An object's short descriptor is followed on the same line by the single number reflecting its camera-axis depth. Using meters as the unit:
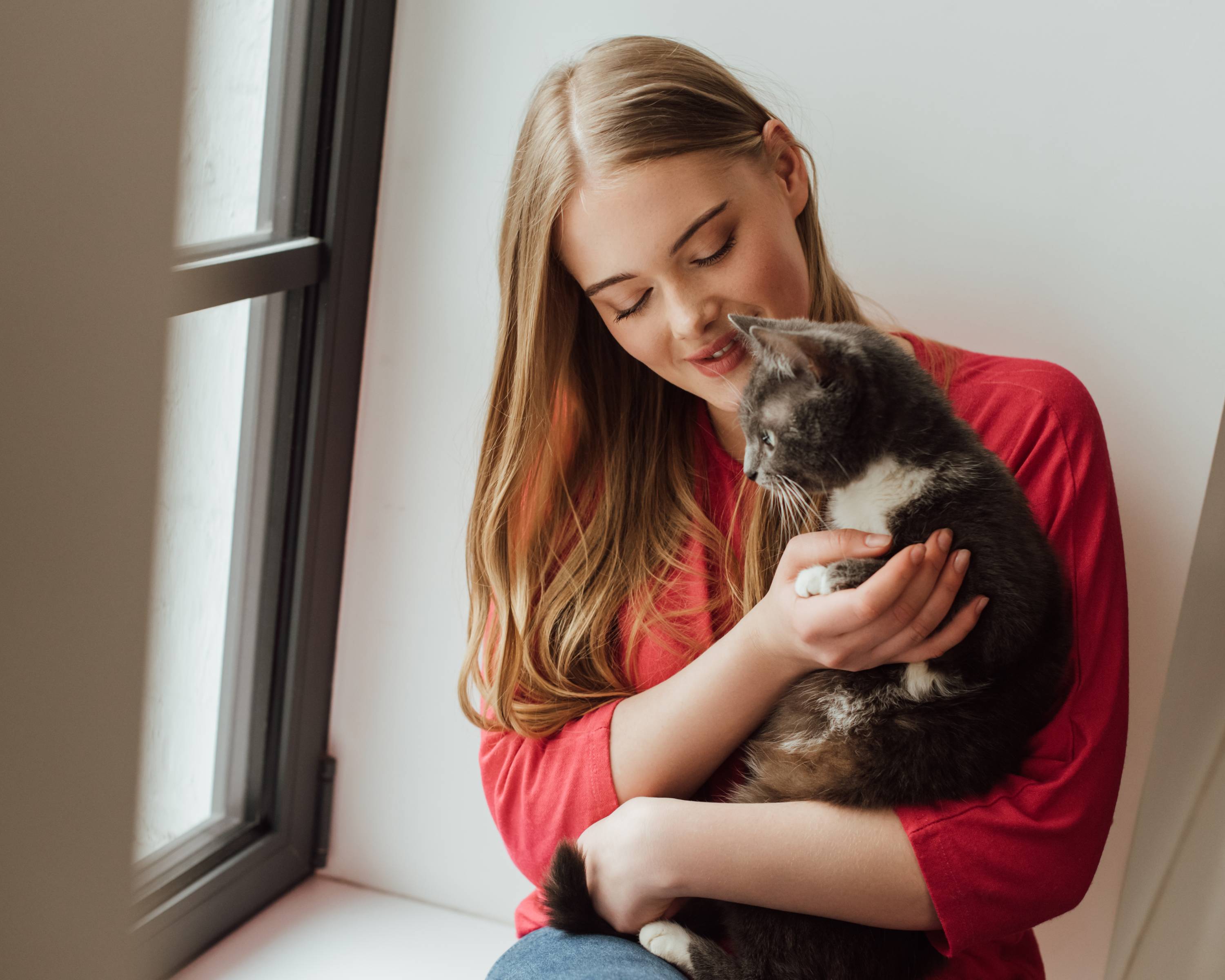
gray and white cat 0.91
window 1.46
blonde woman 0.96
